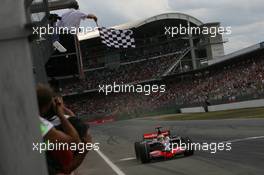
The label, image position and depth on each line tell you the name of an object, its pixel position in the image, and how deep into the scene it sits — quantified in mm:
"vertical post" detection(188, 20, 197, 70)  73288
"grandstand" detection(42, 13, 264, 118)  56656
